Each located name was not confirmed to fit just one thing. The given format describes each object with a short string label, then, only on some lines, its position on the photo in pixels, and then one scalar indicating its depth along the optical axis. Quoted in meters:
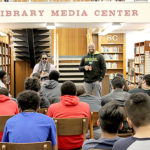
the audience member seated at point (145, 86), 4.10
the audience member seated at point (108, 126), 1.68
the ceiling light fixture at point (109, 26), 7.60
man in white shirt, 6.72
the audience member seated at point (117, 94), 3.48
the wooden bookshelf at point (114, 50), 11.02
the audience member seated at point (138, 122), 1.43
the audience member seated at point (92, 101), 3.63
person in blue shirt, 2.20
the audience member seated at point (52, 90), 4.31
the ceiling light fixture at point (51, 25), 7.48
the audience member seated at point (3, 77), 5.28
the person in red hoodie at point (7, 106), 3.08
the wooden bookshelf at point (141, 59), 8.52
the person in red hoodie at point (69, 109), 2.88
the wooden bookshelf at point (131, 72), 10.25
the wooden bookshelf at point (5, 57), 9.03
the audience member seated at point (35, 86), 3.67
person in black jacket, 5.86
